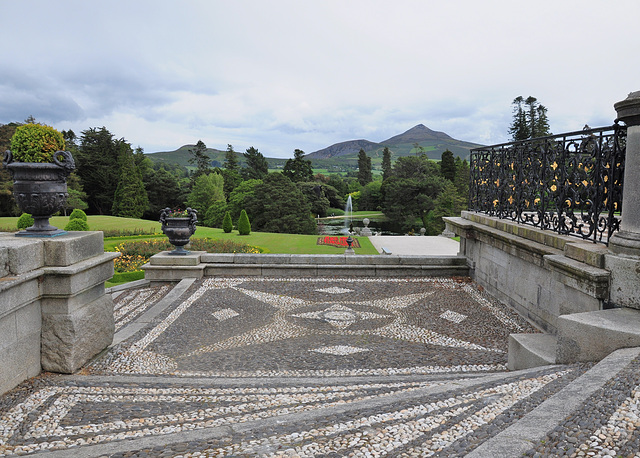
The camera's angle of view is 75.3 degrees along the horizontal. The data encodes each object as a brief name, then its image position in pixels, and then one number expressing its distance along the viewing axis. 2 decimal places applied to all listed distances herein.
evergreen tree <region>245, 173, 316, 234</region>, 37.78
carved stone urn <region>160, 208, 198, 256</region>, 9.48
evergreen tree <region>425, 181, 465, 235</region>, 41.44
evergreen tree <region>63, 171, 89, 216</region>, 35.67
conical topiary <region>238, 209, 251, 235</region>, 23.49
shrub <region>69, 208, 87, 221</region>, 19.43
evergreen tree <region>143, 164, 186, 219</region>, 47.62
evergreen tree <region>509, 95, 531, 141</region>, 44.91
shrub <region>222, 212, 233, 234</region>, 25.48
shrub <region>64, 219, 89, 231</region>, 17.78
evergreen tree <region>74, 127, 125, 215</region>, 44.09
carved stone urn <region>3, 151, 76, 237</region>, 4.33
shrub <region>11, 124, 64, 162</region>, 4.54
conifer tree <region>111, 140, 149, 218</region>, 41.84
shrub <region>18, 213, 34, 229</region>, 19.08
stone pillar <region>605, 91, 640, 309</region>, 3.84
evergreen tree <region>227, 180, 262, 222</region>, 41.30
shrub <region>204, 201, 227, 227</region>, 42.19
